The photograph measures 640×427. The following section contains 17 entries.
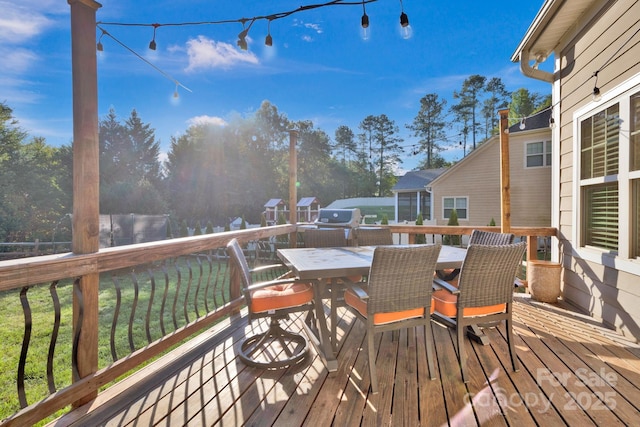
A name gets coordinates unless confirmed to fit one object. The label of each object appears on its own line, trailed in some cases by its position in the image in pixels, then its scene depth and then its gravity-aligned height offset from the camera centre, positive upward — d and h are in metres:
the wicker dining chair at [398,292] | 1.82 -0.52
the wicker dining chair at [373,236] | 3.71 -0.35
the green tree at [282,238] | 9.93 -0.96
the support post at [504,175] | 3.59 +0.40
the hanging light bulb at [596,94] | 2.84 +1.07
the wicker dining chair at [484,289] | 1.96 -0.54
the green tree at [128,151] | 21.80 +4.88
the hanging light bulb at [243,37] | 3.09 +1.77
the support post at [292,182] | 4.63 +0.43
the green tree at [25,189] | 14.20 +1.21
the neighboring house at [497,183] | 9.57 +0.86
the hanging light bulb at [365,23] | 2.70 +1.65
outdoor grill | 4.45 -0.15
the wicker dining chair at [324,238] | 3.63 -0.35
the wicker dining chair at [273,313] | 2.17 -0.76
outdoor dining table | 2.12 -0.44
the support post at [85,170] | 1.62 +0.23
